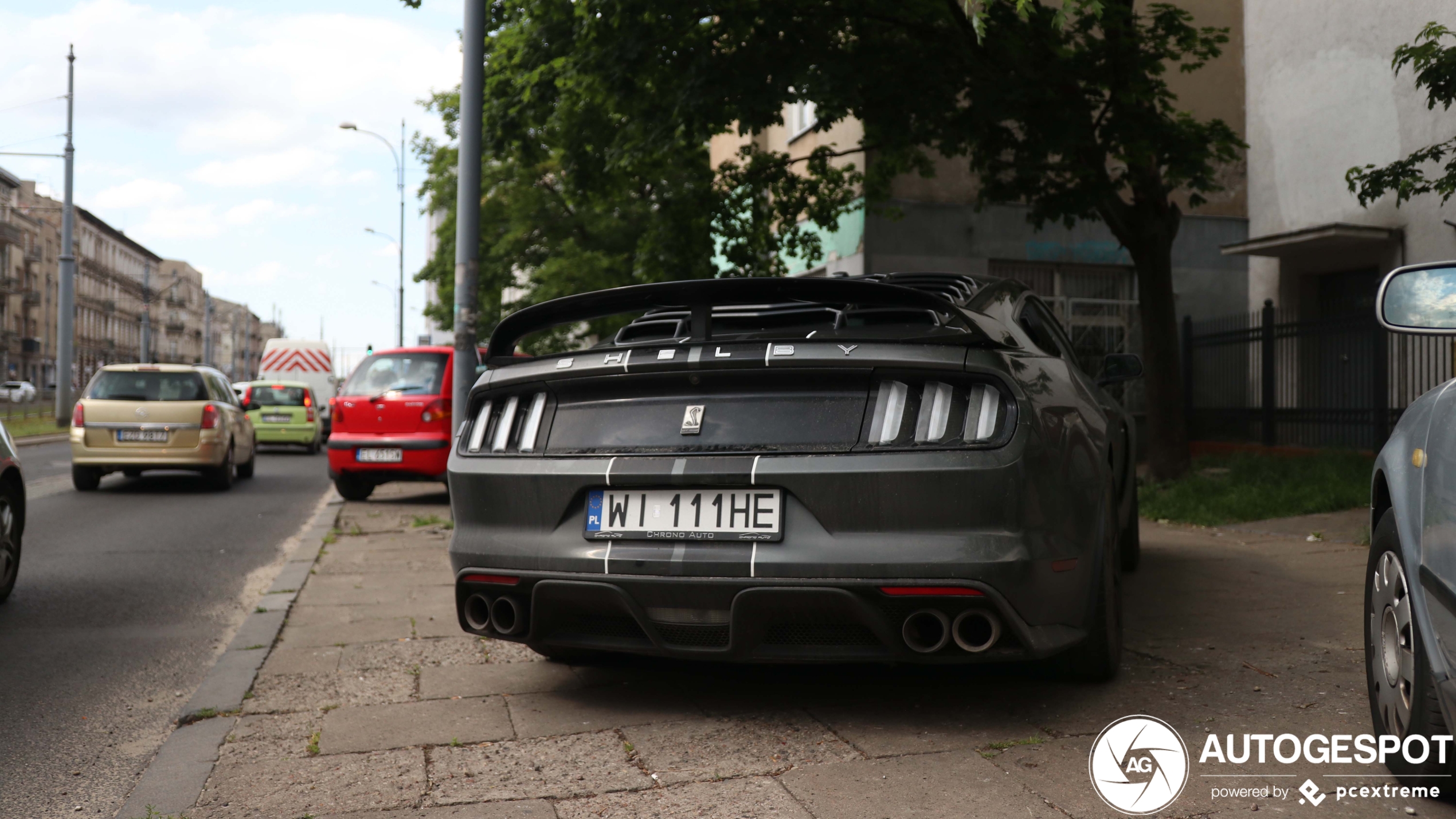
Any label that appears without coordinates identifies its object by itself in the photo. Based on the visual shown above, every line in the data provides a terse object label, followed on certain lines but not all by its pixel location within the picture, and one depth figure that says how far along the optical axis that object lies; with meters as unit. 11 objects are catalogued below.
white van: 37.12
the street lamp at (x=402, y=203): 49.47
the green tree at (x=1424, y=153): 8.19
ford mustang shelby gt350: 3.55
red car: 13.33
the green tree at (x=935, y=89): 11.40
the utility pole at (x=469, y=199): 9.99
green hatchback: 25.80
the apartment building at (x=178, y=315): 139.25
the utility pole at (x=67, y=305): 33.62
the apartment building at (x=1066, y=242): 19.89
